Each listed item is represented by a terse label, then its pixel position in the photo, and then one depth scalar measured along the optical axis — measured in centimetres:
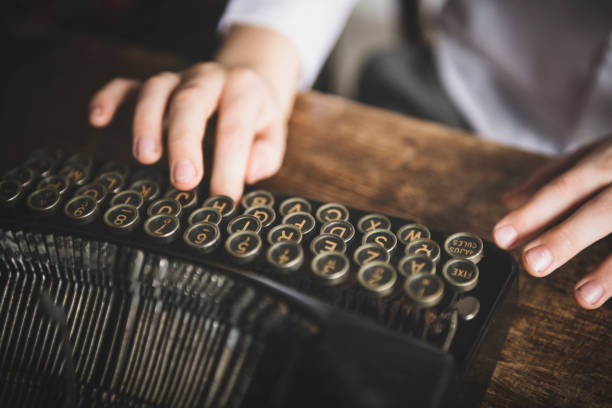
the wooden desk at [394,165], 48
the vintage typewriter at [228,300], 43
